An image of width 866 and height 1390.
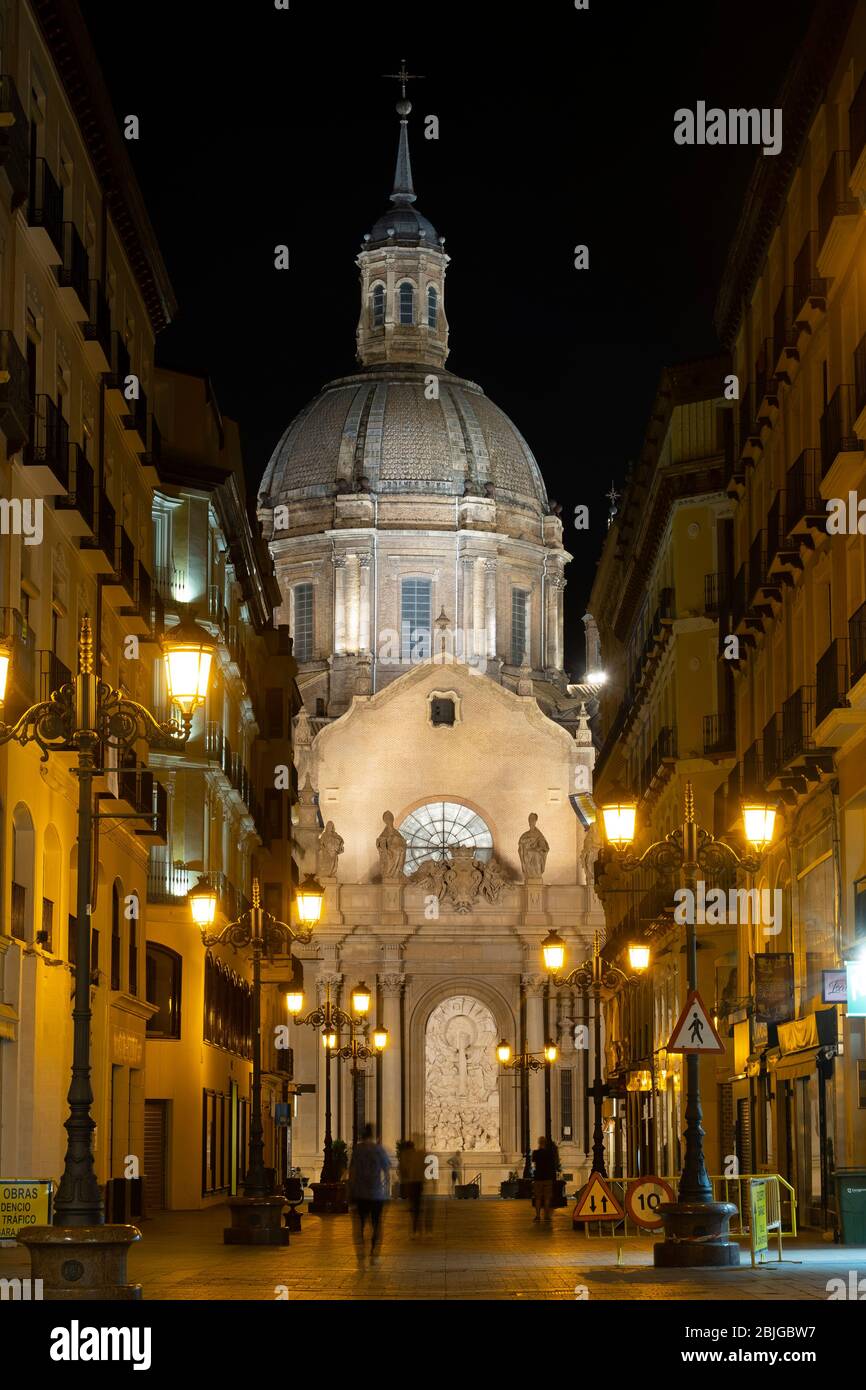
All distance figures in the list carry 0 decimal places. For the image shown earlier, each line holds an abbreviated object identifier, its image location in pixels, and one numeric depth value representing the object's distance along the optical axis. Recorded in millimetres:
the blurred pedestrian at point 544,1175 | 48062
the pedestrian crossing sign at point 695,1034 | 29250
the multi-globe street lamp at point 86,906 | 21438
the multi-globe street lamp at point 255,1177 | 36938
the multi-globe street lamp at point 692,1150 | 29859
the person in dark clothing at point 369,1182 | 32281
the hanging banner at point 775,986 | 42531
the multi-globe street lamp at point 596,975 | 47156
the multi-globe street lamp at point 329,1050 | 53375
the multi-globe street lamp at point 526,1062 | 71938
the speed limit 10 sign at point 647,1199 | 32906
